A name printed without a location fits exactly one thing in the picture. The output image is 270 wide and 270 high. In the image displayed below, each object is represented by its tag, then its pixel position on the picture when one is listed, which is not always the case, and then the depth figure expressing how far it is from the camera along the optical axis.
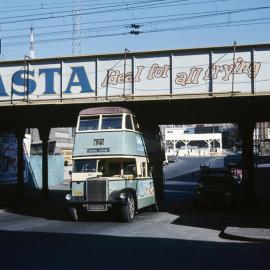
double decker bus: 18.06
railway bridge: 20.70
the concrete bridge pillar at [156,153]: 23.10
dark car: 23.22
